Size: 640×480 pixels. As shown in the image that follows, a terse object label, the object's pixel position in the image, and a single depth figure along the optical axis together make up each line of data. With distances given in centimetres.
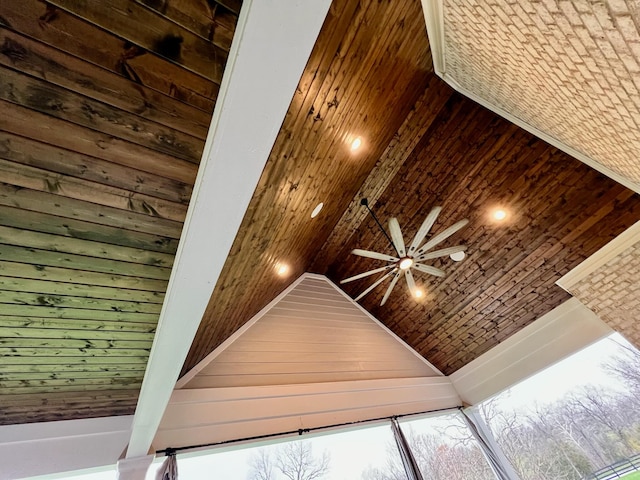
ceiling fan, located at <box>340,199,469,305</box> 291
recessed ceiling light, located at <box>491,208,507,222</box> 392
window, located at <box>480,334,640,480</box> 421
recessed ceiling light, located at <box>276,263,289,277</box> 371
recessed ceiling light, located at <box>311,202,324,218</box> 331
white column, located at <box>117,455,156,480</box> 229
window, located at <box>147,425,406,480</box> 269
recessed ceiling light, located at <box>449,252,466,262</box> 404
